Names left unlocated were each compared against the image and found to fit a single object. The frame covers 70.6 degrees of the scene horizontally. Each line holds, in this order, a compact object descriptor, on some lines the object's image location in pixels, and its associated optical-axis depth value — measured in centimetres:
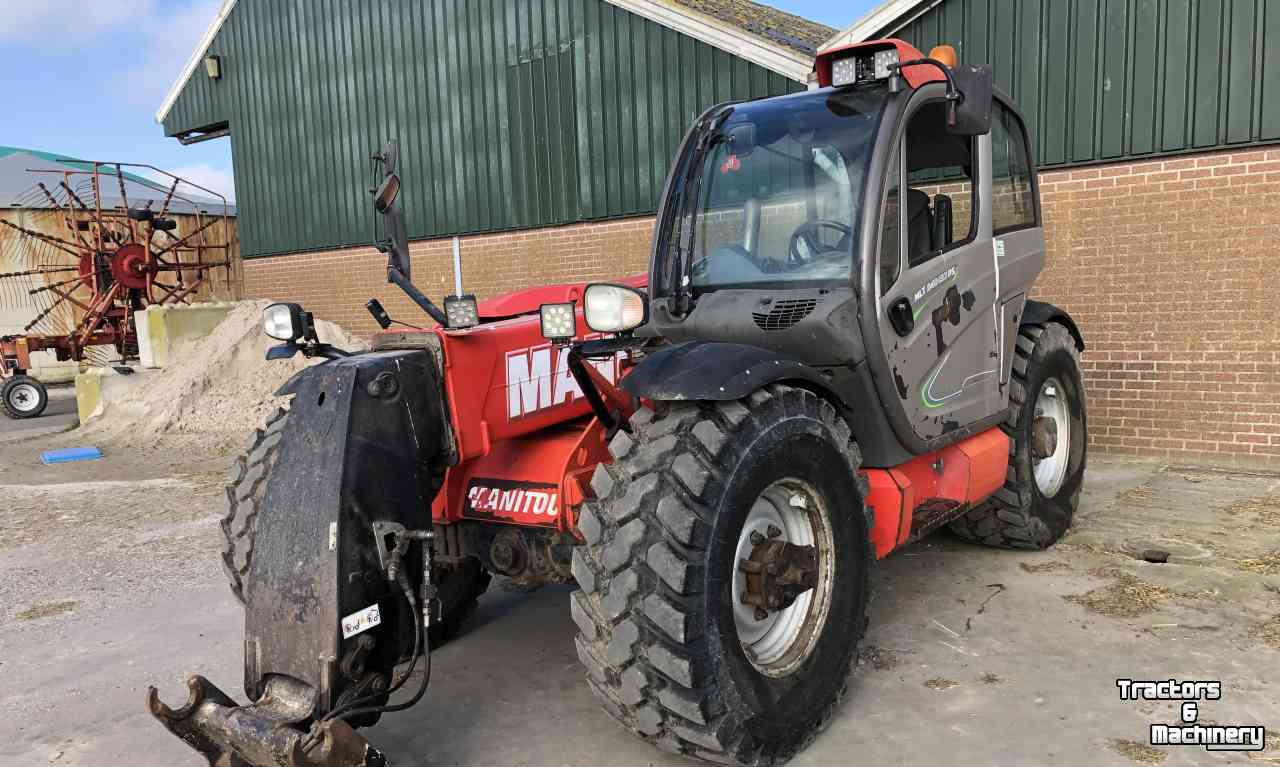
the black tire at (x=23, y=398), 1427
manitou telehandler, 278
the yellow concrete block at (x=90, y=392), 1296
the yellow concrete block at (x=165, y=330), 1373
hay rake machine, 1466
